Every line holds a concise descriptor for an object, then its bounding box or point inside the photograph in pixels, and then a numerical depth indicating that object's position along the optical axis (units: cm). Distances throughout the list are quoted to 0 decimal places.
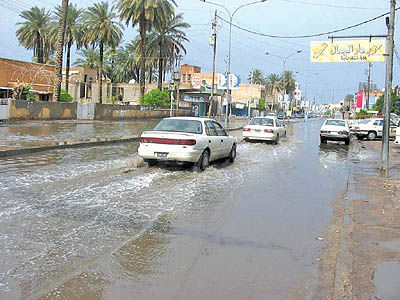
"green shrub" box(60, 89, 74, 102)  4547
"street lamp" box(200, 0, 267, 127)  3913
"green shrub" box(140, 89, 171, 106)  5333
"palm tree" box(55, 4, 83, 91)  5197
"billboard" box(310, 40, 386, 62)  2059
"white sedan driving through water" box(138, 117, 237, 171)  1154
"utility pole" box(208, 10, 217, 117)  4059
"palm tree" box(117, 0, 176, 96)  4478
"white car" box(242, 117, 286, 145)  2342
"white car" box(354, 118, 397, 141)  3058
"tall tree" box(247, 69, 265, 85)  11362
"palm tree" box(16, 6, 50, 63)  5344
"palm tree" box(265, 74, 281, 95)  11962
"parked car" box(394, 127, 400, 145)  2171
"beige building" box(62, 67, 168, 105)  6538
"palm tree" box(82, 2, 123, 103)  5009
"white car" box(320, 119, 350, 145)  2511
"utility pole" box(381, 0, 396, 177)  1320
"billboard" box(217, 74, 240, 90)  4996
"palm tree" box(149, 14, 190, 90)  5394
